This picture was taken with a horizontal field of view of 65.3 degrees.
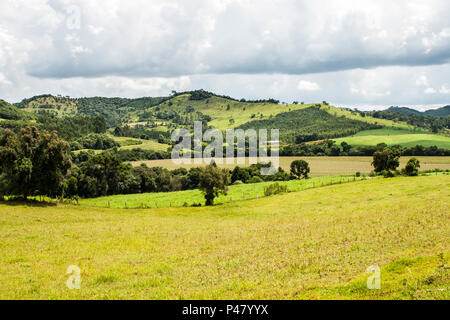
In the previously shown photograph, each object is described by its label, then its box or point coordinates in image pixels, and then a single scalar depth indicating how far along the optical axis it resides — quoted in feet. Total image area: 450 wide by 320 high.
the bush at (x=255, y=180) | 381.81
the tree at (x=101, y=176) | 351.87
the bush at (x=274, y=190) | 254.22
